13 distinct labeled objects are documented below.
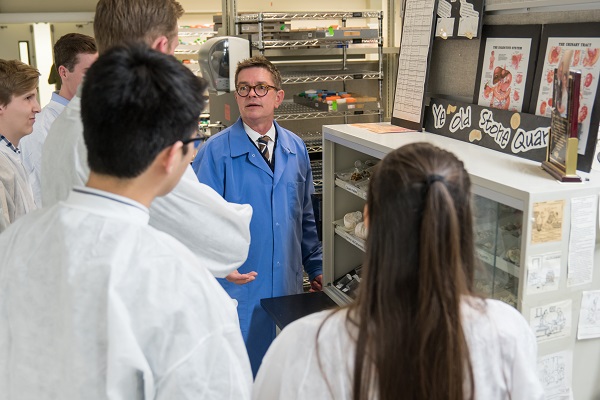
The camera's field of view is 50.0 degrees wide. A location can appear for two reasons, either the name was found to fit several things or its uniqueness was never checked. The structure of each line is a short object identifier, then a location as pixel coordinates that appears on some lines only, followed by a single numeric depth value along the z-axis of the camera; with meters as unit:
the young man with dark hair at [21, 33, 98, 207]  3.41
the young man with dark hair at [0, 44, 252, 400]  1.08
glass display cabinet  1.51
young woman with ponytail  1.06
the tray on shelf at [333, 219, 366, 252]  2.39
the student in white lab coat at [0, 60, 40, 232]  2.70
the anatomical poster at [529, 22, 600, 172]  1.63
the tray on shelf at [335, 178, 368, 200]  2.35
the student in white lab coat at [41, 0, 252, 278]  1.54
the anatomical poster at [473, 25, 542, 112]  1.92
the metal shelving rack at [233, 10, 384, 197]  3.92
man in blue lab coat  2.82
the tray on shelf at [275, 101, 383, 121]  3.95
